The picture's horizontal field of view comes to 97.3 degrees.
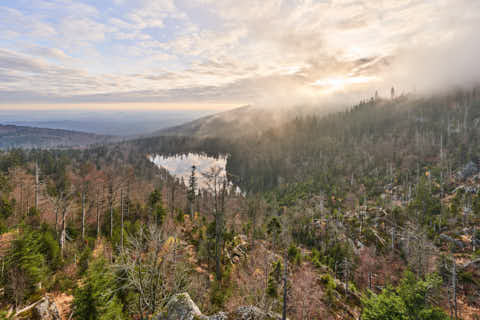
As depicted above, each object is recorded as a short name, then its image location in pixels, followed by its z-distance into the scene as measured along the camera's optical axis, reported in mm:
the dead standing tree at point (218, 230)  26894
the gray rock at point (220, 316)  9477
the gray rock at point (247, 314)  10209
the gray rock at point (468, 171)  84206
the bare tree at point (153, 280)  13581
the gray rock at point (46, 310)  13742
